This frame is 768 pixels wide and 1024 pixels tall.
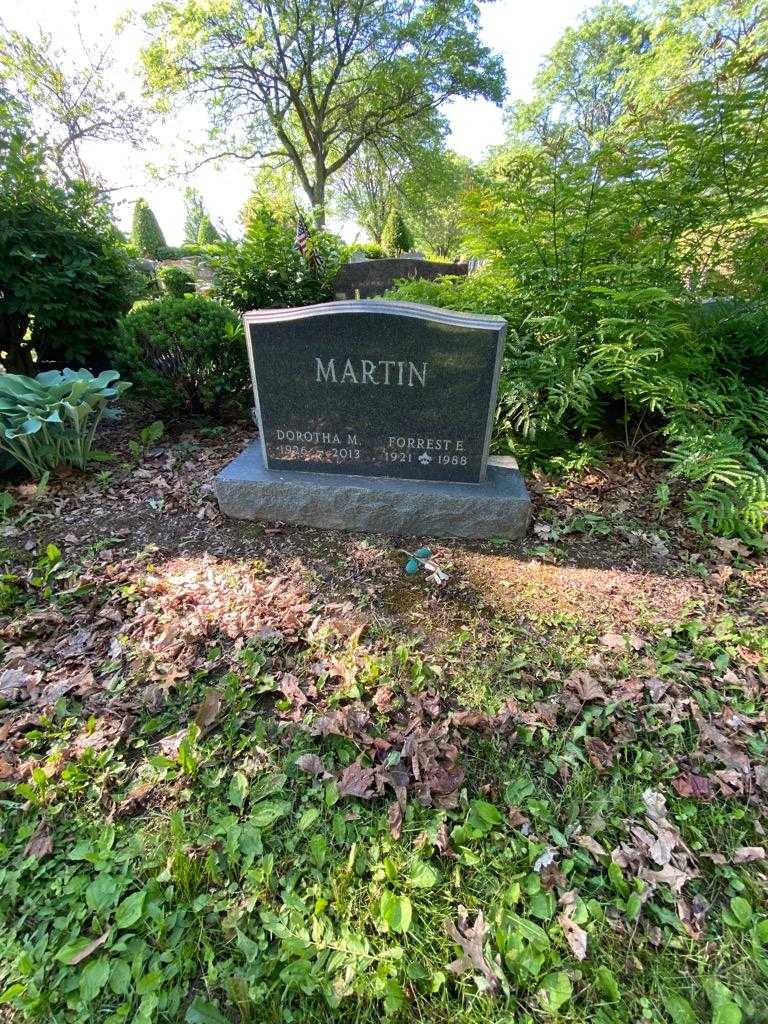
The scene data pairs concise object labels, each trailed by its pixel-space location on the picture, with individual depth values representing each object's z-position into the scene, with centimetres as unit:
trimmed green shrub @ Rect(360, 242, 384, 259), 1582
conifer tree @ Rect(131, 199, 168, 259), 1992
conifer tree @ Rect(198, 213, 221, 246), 2108
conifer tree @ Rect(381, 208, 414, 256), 2077
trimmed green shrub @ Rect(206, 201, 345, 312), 462
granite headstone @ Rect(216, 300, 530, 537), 260
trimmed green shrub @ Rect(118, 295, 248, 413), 375
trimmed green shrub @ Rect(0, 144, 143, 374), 400
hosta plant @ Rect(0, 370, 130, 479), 303
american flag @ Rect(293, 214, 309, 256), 502
